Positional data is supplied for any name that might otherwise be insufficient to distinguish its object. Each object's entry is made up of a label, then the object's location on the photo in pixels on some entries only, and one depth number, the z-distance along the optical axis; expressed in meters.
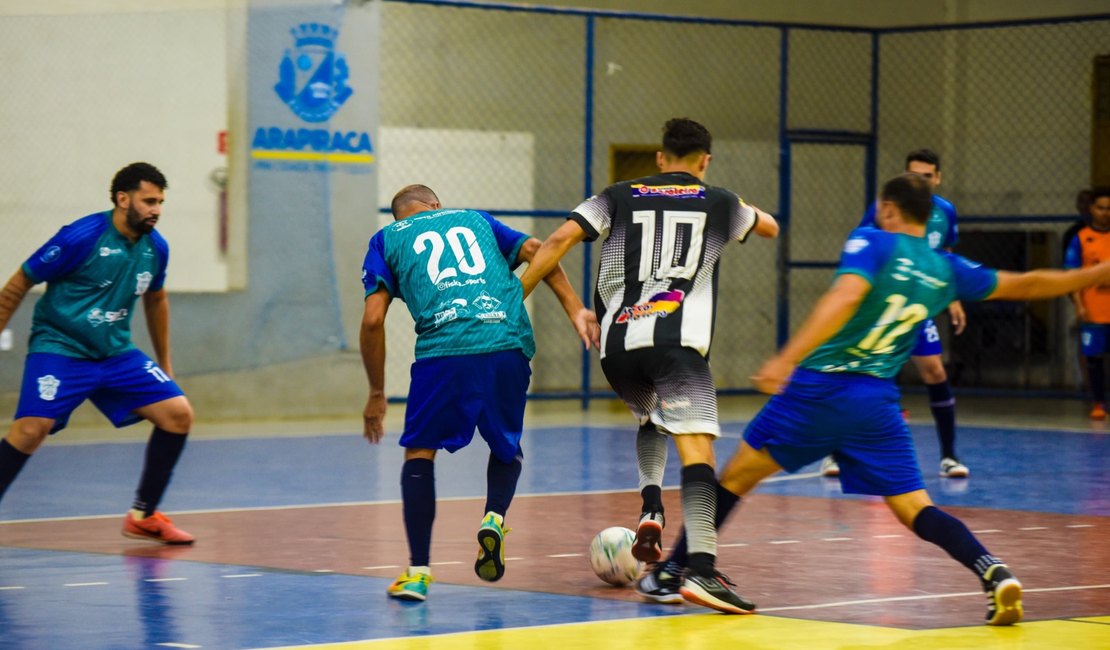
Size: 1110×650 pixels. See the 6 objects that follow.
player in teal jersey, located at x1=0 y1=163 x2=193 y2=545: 16.64
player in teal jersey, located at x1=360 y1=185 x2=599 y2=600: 14.03
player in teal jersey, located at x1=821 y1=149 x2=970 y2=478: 21.66
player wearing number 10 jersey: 13.65
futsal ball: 14.36
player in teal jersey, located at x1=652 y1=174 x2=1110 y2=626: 13.00
